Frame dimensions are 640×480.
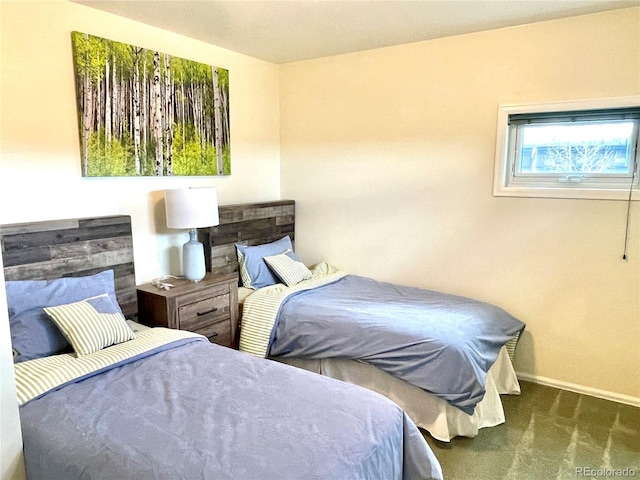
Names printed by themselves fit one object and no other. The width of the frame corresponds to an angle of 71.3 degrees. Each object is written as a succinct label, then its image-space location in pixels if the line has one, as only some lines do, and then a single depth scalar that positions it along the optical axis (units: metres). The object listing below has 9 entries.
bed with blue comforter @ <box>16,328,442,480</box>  1.40
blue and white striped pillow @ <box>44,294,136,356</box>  2.07
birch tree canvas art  2.56
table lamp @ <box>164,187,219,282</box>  2.79
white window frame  2.68
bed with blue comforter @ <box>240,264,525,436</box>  2.35
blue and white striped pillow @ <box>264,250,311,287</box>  3.33
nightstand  2.63
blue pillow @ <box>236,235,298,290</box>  3.33
